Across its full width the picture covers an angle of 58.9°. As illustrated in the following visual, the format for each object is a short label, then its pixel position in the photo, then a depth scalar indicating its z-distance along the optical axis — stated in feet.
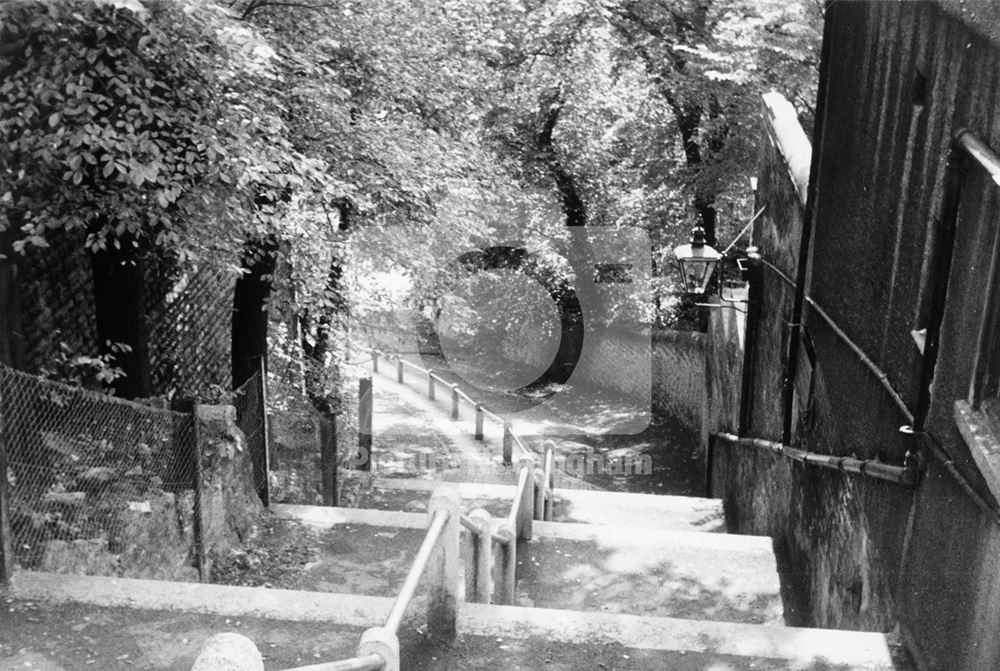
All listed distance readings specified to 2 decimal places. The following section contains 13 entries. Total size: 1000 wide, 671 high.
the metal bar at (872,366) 14.92
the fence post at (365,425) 44.42
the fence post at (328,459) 33.70
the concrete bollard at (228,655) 8.80
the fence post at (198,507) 20.95
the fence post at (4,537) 15.28
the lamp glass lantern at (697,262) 27.99
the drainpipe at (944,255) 12.37
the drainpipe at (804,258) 23.18
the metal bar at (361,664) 10.09
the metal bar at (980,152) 10.41
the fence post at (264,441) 27.07
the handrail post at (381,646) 10.66
